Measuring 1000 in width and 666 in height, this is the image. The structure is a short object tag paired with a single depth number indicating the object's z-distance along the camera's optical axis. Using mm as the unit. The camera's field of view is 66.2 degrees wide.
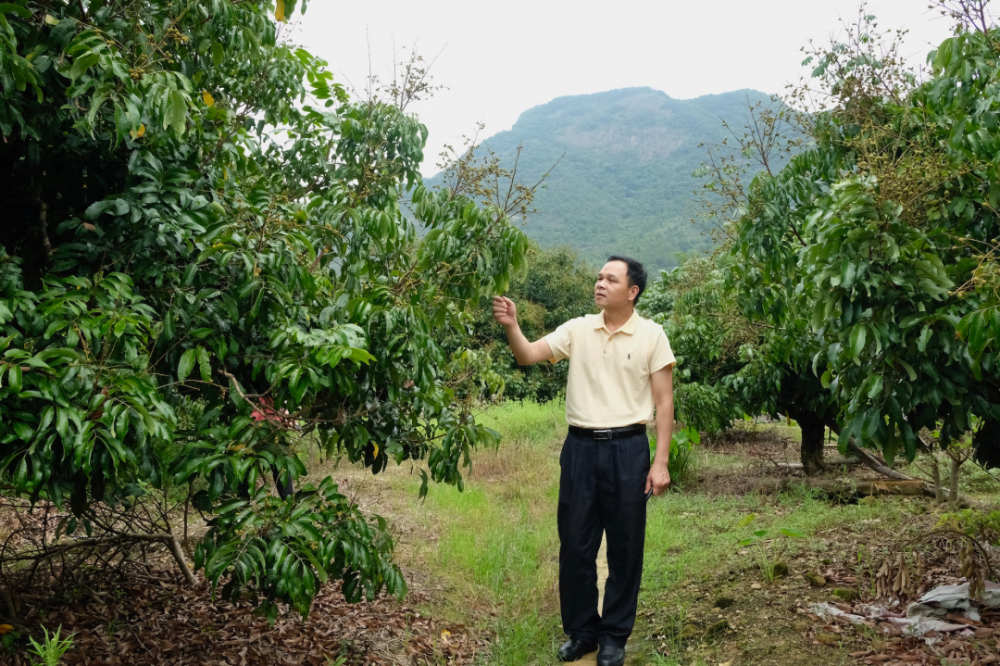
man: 3854
